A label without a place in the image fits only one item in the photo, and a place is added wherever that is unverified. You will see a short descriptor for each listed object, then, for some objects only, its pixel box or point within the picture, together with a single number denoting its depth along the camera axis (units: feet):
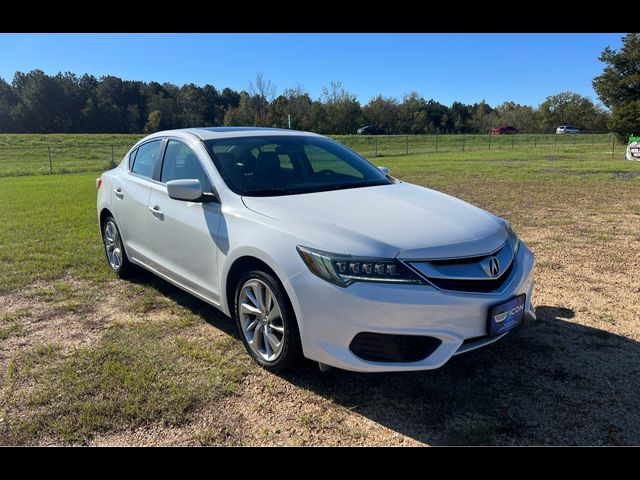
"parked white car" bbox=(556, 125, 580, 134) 255.50
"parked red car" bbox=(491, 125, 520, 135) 265.95
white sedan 9.11
